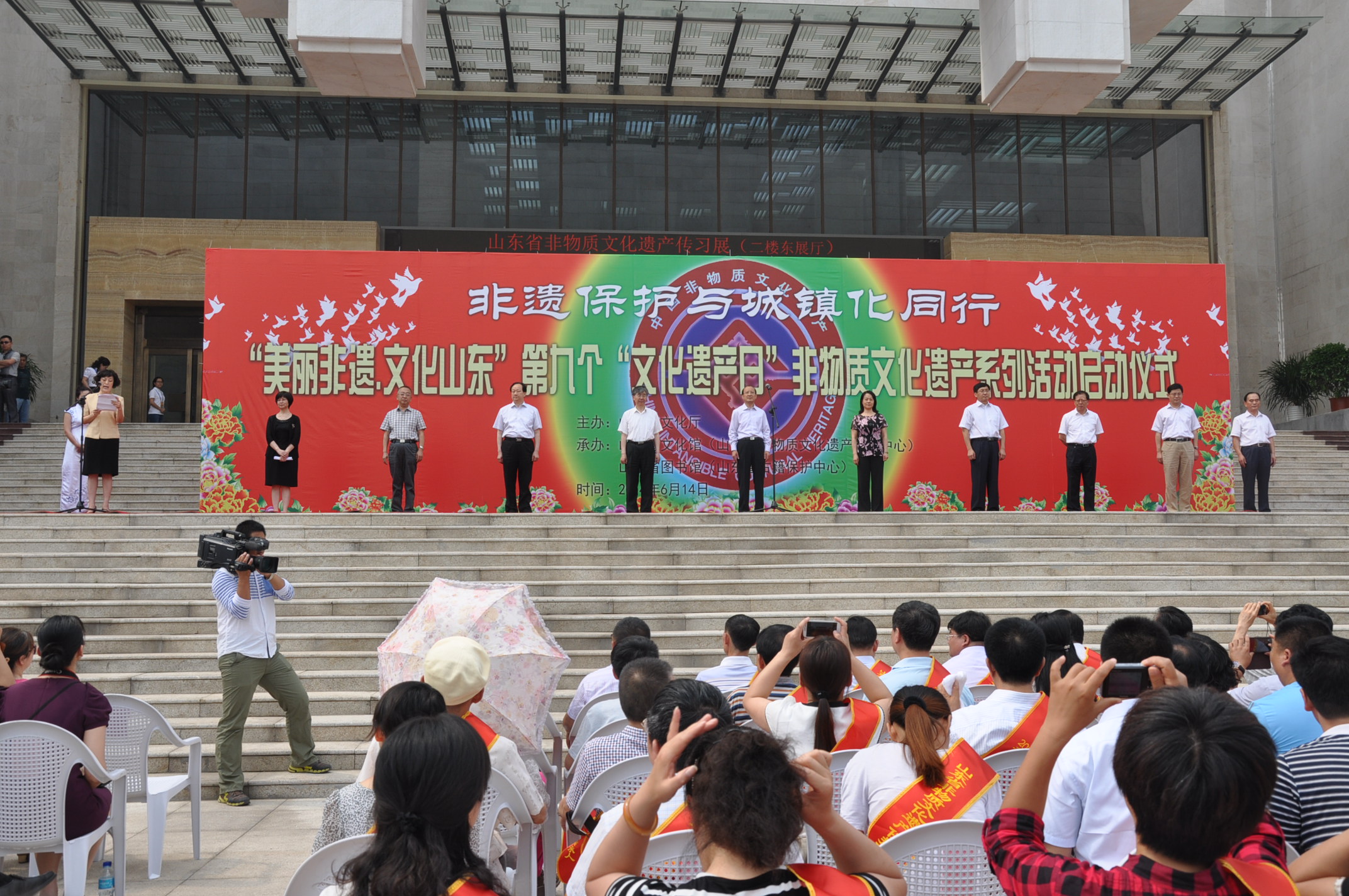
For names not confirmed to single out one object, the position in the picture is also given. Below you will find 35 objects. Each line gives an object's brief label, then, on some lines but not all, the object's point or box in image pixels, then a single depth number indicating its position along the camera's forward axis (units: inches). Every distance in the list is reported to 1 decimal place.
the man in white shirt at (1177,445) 488.1
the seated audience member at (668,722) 97.2
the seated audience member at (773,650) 172.4
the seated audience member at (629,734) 140.9
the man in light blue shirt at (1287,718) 122.6
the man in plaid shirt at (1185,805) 62.5
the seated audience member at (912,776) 109.0
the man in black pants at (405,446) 510.9
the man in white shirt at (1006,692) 135.2
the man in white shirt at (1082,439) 503.5
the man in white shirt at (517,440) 494.3
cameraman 239.6
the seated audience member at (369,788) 108.9
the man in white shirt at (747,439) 488.4
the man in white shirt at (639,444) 487.5
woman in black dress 498.6
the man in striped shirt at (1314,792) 93.7
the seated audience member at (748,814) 69.1
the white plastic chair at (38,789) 158.2
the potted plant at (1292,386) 778.8
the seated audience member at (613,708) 173.6
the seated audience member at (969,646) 194.5
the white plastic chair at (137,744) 186.9
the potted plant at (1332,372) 751.7
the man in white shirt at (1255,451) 475.8
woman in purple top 165.9
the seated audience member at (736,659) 191.0
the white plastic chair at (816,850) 119.0
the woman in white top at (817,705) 128.9
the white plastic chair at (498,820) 121.9
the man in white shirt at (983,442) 506.0
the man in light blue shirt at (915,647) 175.3
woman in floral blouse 504.7
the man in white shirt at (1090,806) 86.5
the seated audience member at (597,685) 195.5
